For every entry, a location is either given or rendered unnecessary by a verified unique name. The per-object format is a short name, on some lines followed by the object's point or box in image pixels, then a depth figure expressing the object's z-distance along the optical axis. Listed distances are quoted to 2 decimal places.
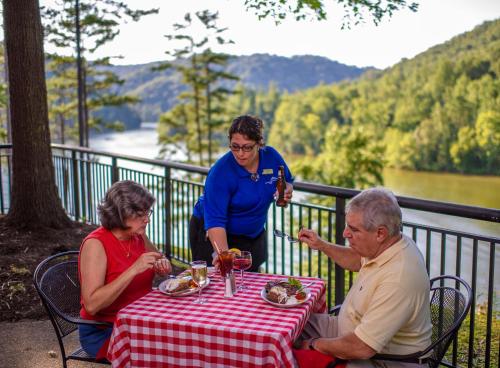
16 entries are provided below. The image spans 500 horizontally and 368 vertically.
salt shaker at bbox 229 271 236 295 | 2.56
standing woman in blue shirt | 3.10
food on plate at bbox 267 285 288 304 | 2.43
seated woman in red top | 2.50
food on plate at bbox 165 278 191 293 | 2.59
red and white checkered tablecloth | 2.14
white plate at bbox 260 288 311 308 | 2.38
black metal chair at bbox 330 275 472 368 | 2.26
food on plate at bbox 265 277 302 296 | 2.54
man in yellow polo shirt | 2.13
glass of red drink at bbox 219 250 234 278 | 2.53
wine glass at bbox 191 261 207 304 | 2.53
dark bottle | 3.36
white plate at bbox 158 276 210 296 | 2.54
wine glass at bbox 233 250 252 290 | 2.62
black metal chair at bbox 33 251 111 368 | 2.65
